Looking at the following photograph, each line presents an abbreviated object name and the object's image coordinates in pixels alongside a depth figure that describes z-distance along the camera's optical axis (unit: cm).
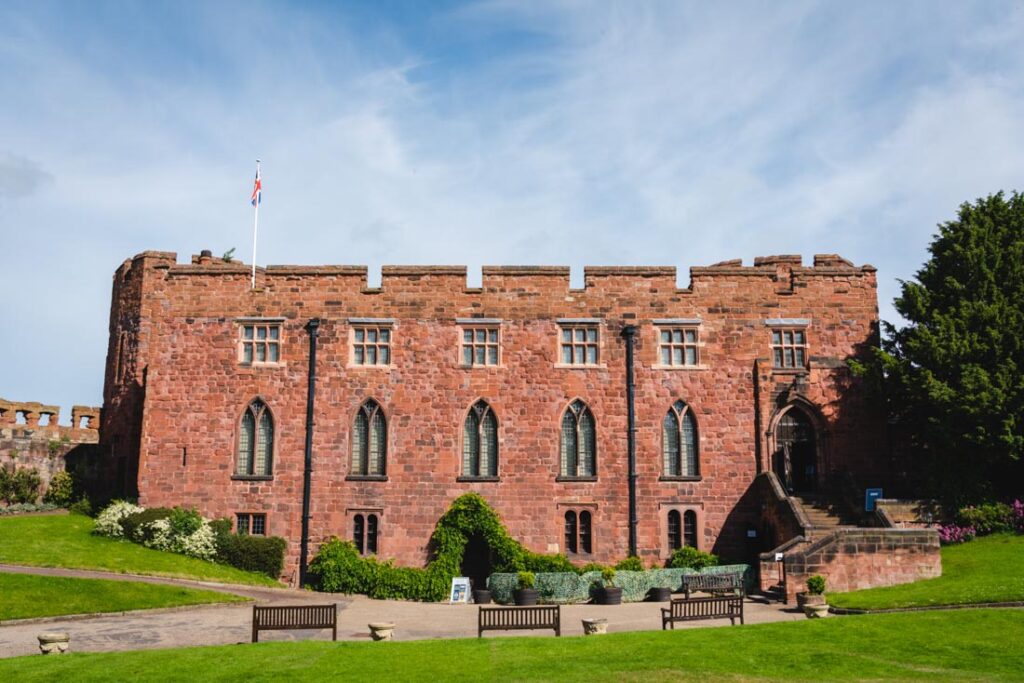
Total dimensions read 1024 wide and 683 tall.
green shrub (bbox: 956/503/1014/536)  2989
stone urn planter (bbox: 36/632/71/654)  1916
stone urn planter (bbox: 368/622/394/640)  2086
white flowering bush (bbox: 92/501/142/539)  3269
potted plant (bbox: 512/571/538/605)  2861
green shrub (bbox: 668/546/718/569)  3203
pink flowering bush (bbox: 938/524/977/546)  2970
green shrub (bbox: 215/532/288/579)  3219
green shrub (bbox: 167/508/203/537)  3225
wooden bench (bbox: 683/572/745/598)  2752
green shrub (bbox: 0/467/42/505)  3775
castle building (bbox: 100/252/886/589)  3344
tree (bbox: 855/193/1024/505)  2958
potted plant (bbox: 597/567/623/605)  2856
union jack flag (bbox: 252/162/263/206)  3731
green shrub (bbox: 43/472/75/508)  3872
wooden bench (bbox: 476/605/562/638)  1989
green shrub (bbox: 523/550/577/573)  3209
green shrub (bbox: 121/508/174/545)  3228
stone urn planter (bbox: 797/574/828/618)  2484
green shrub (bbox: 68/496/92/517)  3659
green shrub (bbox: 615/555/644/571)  3203
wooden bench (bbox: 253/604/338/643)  2003
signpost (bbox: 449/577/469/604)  3078
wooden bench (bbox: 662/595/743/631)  2098
